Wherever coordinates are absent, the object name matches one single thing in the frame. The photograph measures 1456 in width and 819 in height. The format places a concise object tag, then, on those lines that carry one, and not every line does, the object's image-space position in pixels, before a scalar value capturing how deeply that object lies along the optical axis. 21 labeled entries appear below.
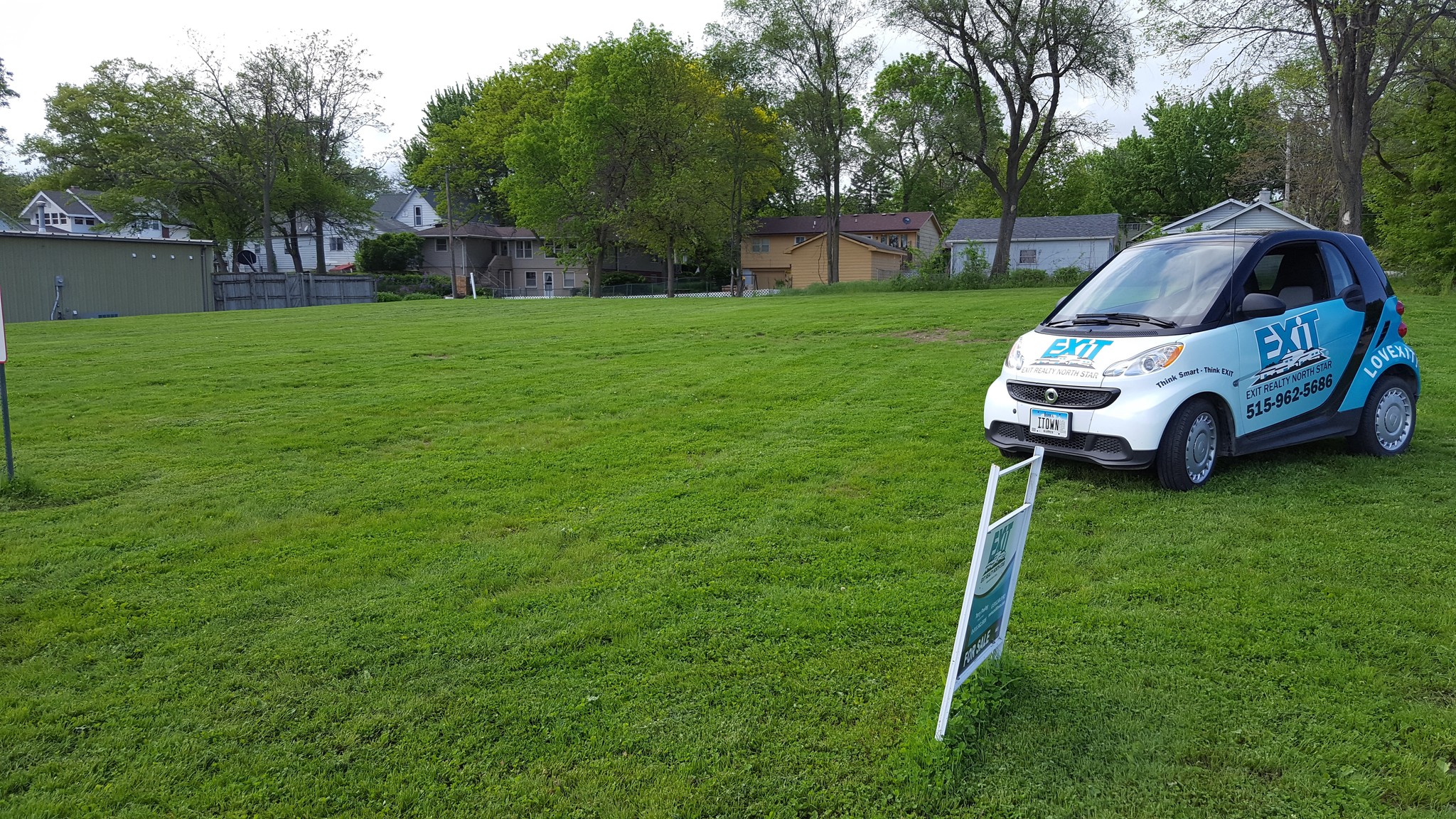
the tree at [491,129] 57.38
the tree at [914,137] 42.59
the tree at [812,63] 44.78
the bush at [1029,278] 34.47
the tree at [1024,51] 34.16
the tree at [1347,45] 19.75
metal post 6.30
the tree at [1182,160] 56.91
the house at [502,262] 66.50
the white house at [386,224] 70.12
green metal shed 31.19
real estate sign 2.81
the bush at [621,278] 62.33
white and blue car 6.07
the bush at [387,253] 62.53
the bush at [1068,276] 34.28
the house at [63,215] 66.31
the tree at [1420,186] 23.72
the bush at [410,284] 54.53
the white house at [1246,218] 32.92
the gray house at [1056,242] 49.59
